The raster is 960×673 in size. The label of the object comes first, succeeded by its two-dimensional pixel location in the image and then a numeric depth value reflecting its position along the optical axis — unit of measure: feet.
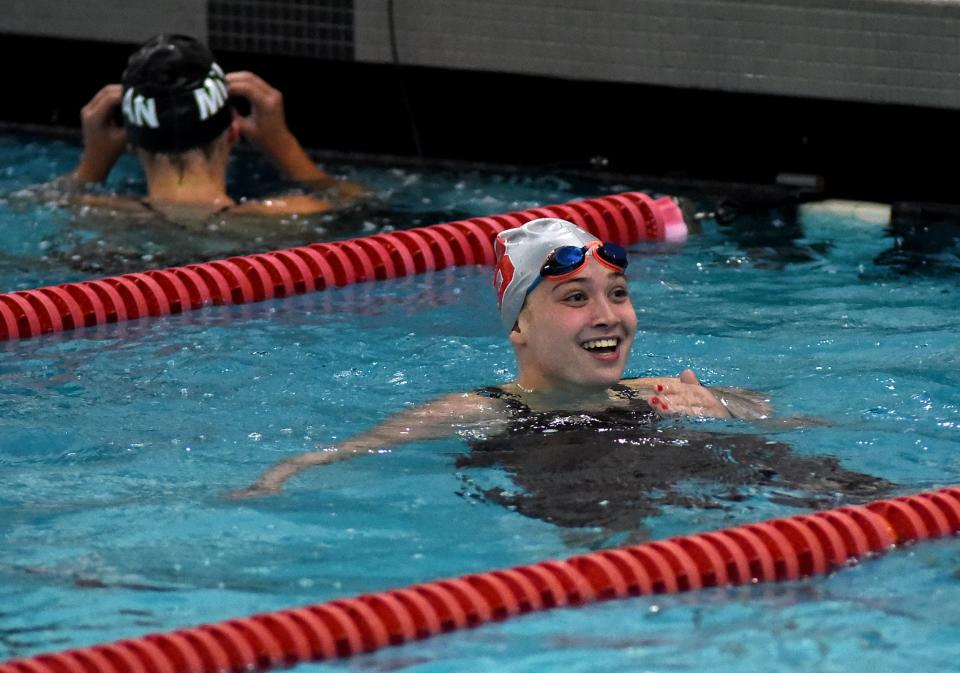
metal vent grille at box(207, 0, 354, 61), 57.06
